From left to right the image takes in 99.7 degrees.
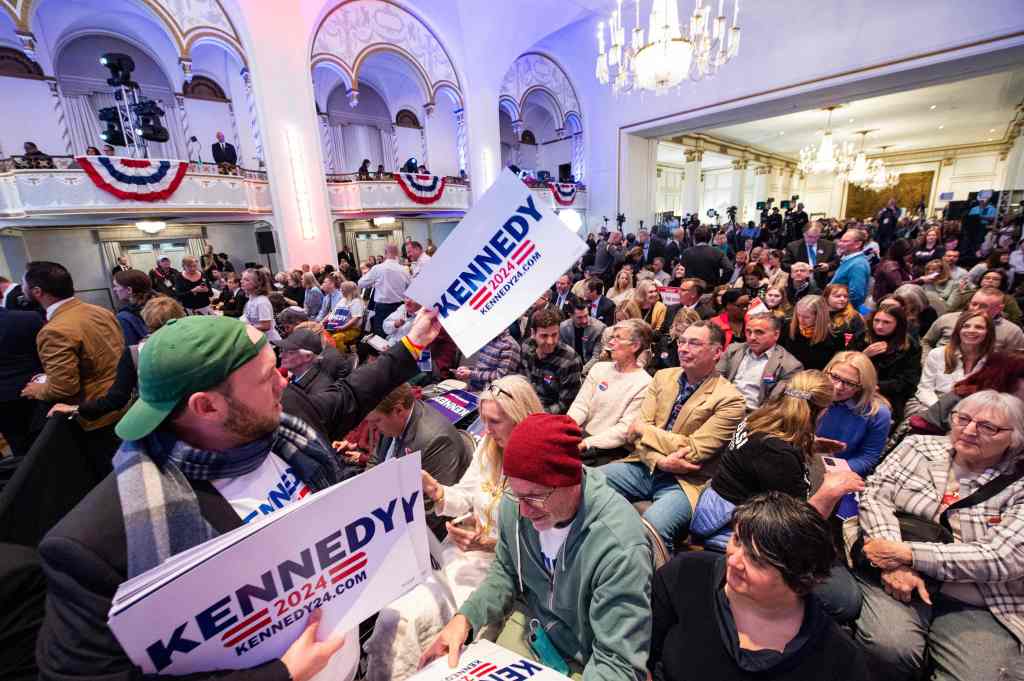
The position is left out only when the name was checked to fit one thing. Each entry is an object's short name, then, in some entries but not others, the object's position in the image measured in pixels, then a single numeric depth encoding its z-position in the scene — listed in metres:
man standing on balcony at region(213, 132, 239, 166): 11.29
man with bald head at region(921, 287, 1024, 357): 3.12
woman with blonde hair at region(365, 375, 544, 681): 1.46
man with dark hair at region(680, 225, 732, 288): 5.98
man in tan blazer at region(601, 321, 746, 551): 2.39
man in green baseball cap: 0.84
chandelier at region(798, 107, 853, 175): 13.95
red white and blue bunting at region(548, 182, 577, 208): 15.95
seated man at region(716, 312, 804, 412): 3.12
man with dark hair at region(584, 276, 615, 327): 5.52
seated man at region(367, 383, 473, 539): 2.11
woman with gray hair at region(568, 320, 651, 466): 2.92
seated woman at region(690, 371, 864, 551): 1.84
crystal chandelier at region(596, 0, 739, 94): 6.88
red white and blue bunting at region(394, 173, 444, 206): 13.63
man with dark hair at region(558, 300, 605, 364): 4.54
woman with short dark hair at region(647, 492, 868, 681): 1.17
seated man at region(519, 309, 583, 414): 3.53
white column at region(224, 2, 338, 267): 10.47
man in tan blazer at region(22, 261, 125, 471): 2.79
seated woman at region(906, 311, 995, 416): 2.99
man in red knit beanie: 1.26
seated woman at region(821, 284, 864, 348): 3.58
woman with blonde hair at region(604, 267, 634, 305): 6.12
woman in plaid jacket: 1.58
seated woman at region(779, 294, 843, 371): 3.57
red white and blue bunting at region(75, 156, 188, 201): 9.30
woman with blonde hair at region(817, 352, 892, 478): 2.46
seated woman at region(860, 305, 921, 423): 3.30
